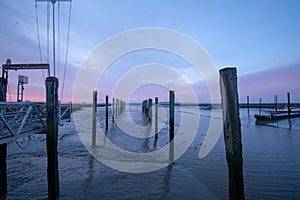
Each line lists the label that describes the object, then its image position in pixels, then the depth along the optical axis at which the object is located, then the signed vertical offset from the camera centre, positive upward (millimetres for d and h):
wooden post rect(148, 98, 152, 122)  21088 -448
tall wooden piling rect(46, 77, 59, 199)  4719 -731
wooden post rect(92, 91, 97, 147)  10934 -788
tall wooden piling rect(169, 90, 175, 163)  8433 -753
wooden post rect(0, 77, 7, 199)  5129 -1793
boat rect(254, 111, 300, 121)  22125 -1564
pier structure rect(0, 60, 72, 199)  4723 -755
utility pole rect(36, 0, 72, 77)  9477 +4906
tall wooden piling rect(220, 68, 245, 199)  3340 -446
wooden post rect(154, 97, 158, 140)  14417 -919
